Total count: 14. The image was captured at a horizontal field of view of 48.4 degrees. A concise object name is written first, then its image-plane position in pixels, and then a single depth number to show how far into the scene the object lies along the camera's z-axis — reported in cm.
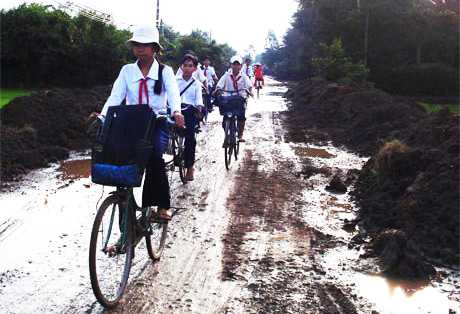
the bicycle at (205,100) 1581
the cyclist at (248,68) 2501
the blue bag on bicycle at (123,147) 410
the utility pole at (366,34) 4462
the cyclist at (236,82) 1152
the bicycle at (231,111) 1073
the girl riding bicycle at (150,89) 471
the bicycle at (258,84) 2964
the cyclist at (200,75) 1558
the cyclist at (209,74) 2119
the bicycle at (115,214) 409
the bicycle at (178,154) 880
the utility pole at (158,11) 4135
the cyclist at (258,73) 3005
